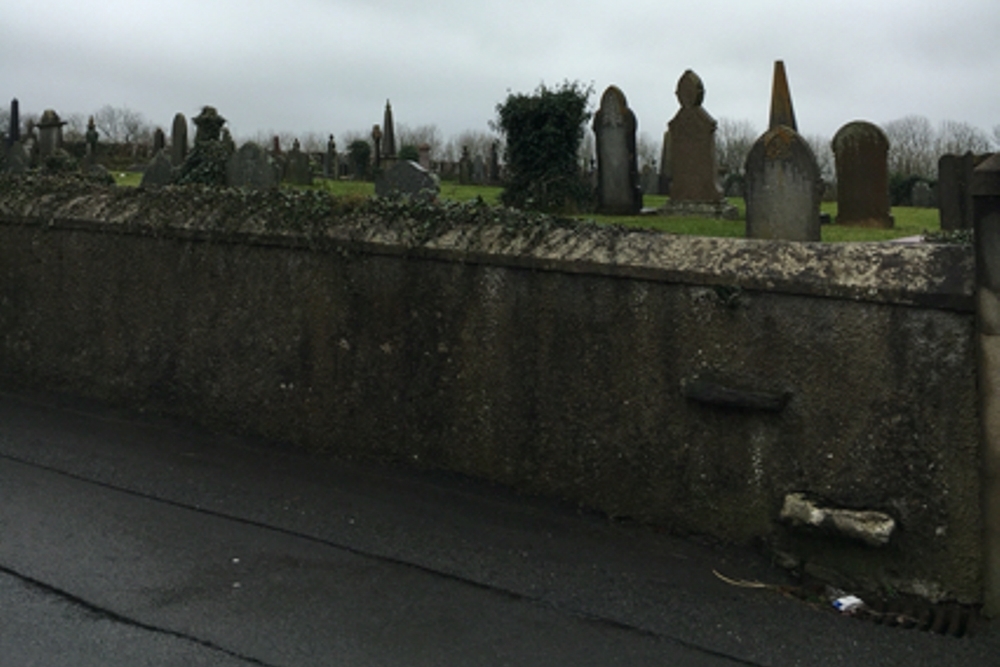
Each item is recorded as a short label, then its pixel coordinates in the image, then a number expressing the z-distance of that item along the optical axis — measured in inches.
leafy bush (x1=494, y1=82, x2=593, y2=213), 614.2
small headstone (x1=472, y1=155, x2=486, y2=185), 1422.2
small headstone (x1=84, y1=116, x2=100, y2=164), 1333.9
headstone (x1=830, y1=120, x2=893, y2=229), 577.0
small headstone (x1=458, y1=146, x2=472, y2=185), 1397.6
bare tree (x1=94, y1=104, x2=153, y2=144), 3149.6
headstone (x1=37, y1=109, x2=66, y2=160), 927.7
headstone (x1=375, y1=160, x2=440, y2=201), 326.6
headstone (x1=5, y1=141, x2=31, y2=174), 583.6
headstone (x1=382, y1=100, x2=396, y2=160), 1263.5
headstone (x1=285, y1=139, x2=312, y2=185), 958.4
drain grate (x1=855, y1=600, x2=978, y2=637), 190.1
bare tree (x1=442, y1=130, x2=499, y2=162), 2542.8
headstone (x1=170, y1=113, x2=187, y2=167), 833.5
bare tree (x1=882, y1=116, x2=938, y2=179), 1817.2
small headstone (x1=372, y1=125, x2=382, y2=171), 1382.9
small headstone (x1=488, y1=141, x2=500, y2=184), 1380.0
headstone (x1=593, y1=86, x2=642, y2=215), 629.9
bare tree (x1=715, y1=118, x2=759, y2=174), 1974.7
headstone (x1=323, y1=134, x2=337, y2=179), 1494.8
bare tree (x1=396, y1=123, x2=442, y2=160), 2812.5
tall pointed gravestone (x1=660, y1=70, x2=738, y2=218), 633.6
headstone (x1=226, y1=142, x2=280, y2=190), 386.6
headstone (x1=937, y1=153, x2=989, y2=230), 501.7
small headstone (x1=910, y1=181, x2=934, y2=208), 1105.4
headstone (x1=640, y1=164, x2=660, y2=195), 1263.5
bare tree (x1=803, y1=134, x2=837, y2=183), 1656.7
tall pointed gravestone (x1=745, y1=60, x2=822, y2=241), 384.2
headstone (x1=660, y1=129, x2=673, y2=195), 1258.6
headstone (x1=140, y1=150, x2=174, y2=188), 438.0
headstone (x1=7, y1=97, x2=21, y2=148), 1314.0
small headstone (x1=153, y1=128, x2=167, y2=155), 1280.8
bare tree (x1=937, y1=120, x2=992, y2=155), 2006.6
